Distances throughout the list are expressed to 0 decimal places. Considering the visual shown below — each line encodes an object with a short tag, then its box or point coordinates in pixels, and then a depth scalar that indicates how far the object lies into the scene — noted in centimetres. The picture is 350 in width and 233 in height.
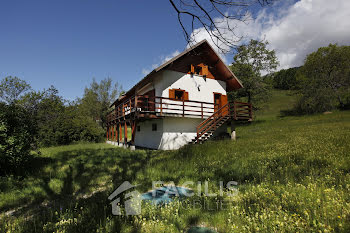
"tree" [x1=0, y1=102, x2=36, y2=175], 592
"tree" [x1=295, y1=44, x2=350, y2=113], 3121
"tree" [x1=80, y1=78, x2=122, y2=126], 3539
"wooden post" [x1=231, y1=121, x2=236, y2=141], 1525
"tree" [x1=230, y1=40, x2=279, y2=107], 2764
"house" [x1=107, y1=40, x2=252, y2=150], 1403
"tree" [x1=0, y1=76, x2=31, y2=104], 2638
